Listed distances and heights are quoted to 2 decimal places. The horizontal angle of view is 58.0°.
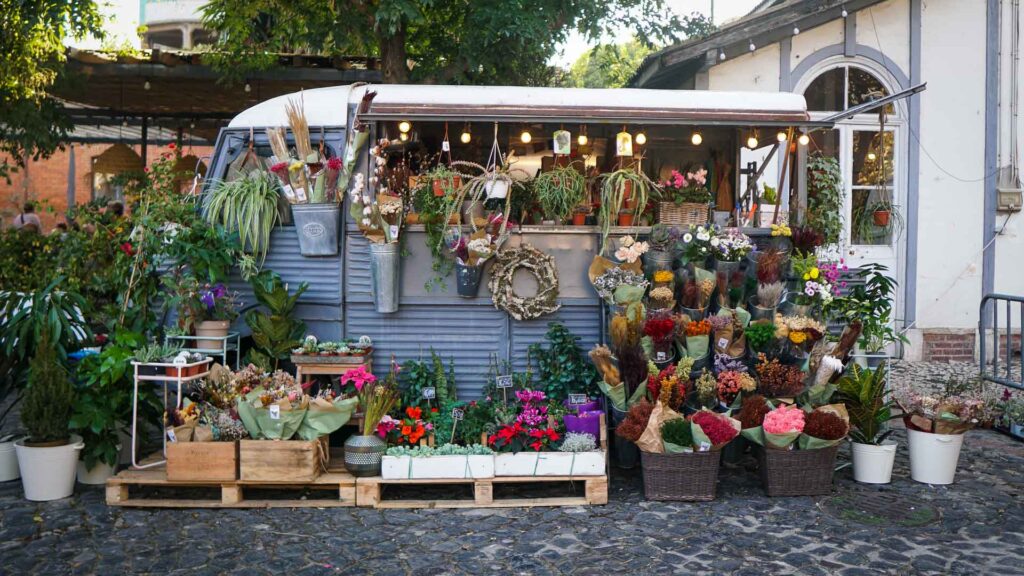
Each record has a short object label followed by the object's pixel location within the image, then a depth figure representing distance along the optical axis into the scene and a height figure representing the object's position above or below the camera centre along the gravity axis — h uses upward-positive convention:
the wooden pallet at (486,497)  6.07 -1.41
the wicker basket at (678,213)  7.33 +0.58
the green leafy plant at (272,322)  6.96 -0.31
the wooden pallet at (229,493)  6.04 -1.40
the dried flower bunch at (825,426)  6.18 -0.93
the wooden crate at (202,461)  6.01 -1.18
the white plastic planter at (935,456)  6.55 -1.19
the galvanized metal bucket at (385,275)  6.98 +0.06
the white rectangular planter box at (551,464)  6.16 -1.20
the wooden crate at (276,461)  6.03 -1.17
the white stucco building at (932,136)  10.88 +1.81
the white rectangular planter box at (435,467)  6.11 -1.22
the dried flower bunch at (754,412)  6.31 -0.86
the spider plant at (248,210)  7.14 +0.55
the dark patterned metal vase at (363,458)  6.18 -1.18
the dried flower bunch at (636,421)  6.14 -0.91
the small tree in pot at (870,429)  6.60 -1.02
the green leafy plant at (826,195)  8.64 +0.88
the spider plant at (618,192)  7.13 +0.73
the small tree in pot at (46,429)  6.07 -0.99
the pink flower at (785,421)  6.18 -0.90
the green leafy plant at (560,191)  7.10 +0.73
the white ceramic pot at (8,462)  6.55 -1.31
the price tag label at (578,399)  6.74 -0.84
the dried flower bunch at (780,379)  6.45 -0.64
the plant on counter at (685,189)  7.36 +0.78
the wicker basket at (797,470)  6.25 -1.25
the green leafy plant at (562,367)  7.02 -0.63
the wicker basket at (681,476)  6.12 -1.27
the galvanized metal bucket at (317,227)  7.08 +0.42
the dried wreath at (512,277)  7.08 +0.02
